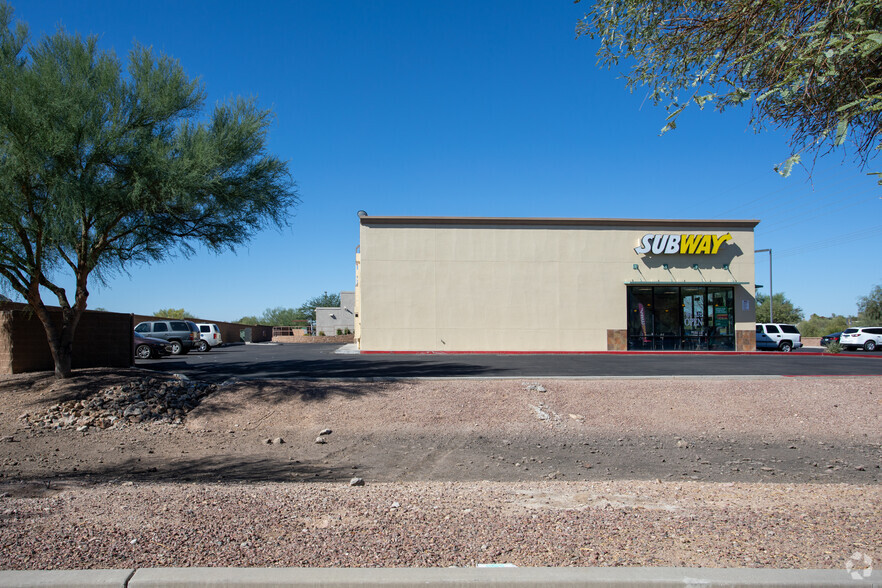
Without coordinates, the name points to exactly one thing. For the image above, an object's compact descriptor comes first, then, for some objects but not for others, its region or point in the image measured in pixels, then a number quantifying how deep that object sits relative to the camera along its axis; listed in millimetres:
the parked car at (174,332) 28719
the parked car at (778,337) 32938
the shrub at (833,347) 29047
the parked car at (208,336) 35188
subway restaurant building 27266
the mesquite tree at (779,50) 5738
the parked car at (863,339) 37469
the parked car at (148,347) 25234
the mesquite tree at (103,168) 11766
